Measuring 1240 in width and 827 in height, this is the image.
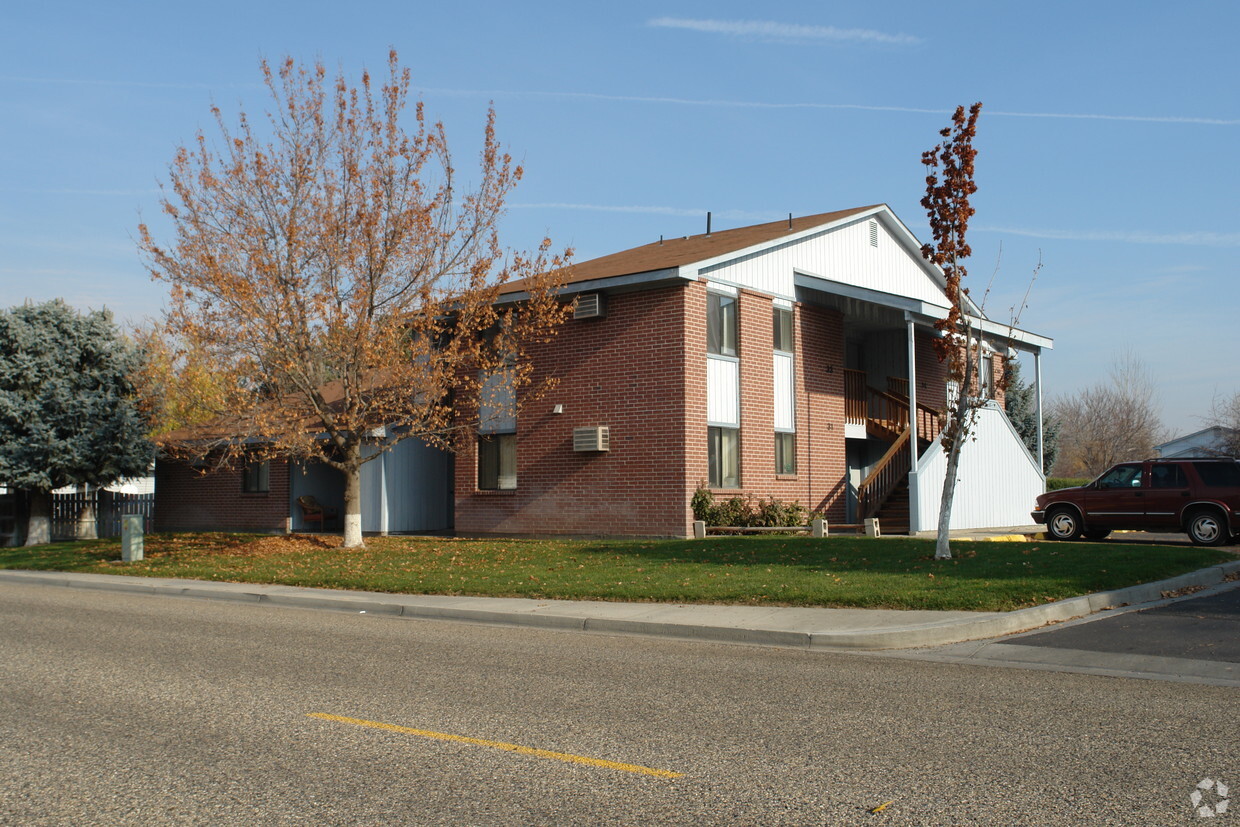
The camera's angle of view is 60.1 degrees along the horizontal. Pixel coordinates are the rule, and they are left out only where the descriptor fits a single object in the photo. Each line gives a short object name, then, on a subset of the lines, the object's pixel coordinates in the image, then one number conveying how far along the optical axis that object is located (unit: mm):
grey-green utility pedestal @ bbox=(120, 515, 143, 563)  22000
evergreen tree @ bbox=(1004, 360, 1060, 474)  43250
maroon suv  20594
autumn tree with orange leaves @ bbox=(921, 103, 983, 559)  16969
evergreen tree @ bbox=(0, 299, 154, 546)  28641
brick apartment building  23250
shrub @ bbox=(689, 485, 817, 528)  22891
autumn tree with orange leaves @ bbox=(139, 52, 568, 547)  20625
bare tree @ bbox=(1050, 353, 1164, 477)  62625
